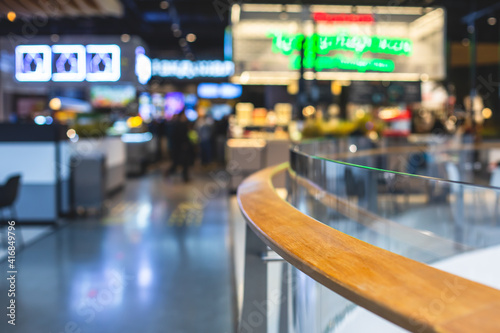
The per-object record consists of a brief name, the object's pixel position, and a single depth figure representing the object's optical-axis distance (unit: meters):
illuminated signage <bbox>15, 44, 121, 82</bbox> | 7.86
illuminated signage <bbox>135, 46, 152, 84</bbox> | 8.21
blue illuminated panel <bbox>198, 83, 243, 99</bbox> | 19.69
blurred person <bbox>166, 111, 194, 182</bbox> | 12.02
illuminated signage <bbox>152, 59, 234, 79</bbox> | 15.92
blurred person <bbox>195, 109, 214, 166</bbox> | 14.01
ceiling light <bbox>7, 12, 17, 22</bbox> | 8.91
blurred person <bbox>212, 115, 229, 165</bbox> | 15.73
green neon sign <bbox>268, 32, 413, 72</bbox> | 7.78
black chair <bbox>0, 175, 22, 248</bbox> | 4.92
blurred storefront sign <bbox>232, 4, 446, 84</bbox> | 7.70
